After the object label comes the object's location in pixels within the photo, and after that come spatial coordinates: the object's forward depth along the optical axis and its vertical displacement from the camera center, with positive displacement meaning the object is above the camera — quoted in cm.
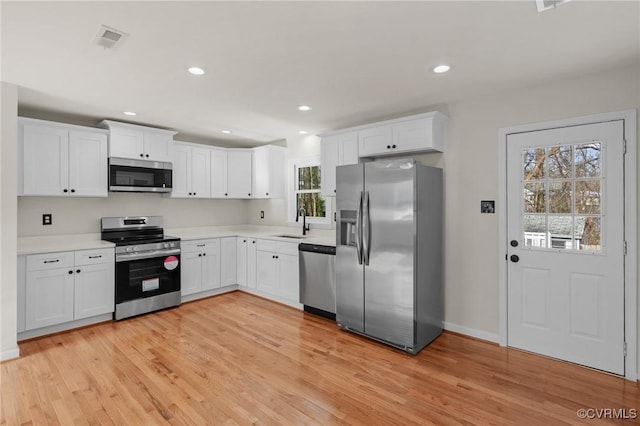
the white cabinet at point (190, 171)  480 +65
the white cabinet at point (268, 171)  532 +69
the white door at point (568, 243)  267 -28
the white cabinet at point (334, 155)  404 +75
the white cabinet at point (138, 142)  413 +96
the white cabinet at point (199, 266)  459 -77
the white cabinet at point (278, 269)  436 -79
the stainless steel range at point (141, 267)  395 -68
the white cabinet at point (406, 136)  342 +85
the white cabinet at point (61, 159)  353 +63
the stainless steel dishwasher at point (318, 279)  388 -82
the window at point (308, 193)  493 +31
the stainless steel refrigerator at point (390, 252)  308 -40
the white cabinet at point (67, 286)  335 -80
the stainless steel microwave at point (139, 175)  413 +51
